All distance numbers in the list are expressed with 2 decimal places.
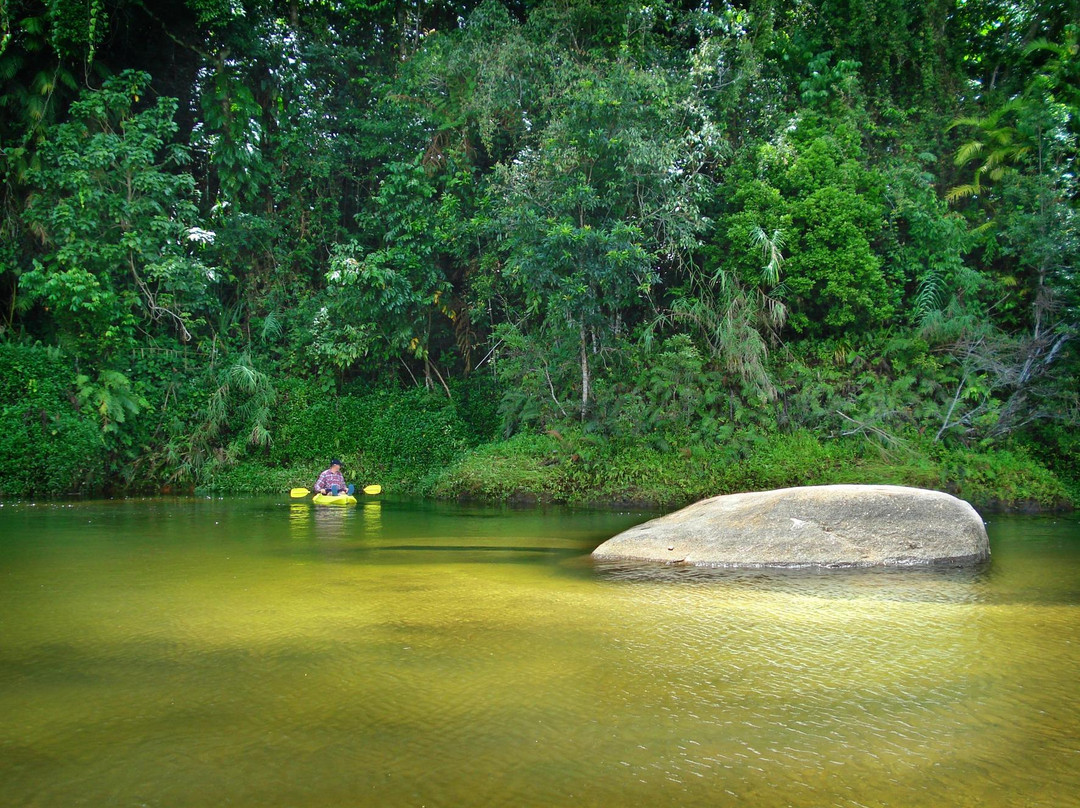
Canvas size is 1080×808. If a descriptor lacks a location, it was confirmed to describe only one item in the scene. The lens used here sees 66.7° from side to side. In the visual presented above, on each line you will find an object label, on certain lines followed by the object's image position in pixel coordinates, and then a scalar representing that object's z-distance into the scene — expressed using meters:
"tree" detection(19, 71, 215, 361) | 13.83
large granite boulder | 7.25
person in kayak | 13.58
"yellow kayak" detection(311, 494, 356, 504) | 13.16
